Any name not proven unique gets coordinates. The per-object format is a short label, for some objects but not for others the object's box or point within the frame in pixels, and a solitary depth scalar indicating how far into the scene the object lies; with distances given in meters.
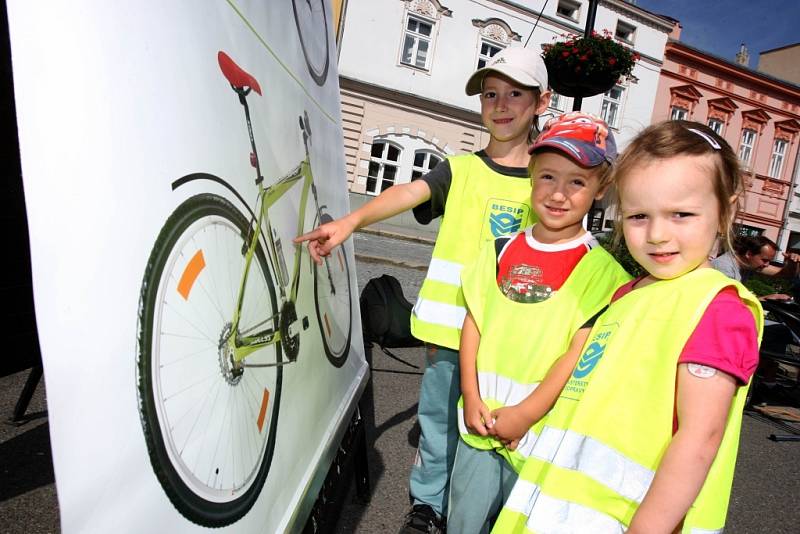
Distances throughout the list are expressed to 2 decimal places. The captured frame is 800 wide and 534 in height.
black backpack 2.50
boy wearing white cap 1.66
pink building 19.11
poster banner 0.46
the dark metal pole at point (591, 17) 5.02
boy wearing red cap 1.27
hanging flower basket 4.87
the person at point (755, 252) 4.99
